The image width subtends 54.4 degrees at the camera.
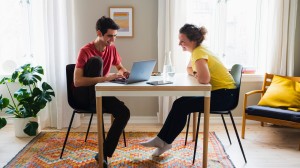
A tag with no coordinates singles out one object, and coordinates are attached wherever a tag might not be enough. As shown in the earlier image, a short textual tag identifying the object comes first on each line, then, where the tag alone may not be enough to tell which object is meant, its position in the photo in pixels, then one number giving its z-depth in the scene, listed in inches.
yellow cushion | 123.8
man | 92.9
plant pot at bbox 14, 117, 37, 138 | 125.6
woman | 96.3
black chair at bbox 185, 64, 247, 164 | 99.3
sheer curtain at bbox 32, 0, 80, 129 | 131.7
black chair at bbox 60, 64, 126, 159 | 102.7
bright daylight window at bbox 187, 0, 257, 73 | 143.6
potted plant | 122.5
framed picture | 138.9
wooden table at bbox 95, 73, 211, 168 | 84.0
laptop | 85.2
